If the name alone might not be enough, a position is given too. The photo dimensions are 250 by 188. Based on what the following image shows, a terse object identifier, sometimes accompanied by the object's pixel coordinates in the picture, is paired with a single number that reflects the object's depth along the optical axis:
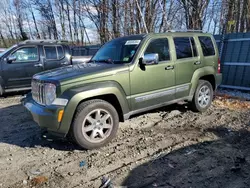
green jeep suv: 3.73
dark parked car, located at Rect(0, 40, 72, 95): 8.14
